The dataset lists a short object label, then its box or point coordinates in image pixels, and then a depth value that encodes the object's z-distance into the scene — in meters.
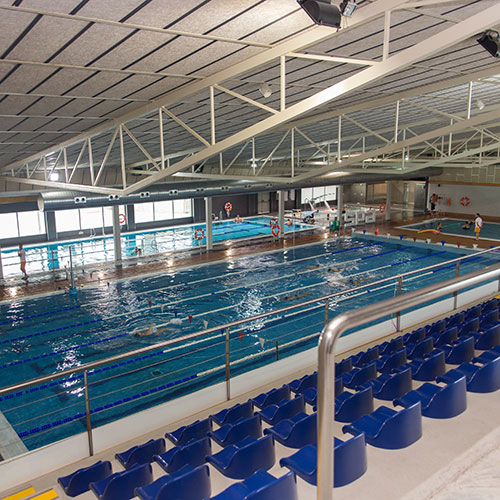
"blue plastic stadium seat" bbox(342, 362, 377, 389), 4.54
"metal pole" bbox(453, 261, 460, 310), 8.20
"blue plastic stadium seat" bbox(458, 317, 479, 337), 5.99
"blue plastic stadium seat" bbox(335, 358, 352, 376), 5.23
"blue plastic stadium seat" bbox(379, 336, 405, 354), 5.94
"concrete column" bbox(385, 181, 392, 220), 28.16
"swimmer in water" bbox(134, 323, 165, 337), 10.66
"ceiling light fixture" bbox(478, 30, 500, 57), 6.77
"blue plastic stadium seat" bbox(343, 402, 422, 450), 2.55
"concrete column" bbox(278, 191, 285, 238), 22.61
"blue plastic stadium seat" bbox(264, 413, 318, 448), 3.21
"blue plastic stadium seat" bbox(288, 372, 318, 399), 5.09
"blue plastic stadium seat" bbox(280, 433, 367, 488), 2.22
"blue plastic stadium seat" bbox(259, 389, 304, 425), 4.03
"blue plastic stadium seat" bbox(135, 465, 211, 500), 2.38
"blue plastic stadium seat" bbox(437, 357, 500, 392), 3.16
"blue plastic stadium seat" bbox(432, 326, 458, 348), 5.63
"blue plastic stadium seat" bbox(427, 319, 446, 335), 6.61
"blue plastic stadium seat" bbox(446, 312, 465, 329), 6.82
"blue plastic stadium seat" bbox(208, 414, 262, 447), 3.75
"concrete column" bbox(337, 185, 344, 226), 25.01
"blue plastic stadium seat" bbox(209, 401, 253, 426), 4.46
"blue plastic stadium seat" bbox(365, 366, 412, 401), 3.74
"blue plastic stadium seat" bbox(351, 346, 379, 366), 5.70
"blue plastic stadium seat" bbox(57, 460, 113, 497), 3.36
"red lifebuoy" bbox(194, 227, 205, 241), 20.65
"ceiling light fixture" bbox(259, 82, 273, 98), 7.77
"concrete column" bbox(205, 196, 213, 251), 20.02
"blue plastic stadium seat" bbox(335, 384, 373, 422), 3.40
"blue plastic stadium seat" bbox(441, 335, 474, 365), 4.34
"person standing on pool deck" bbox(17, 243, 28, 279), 15.47
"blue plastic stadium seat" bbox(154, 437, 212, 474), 3.36
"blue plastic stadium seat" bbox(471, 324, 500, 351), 4.81
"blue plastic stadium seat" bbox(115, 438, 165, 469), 3.80
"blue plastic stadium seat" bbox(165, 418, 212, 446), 4.15
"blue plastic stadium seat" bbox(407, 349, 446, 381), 3.97
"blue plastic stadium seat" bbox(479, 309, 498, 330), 6.52
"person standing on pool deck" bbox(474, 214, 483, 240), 20.61
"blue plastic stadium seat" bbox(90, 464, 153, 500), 2.98
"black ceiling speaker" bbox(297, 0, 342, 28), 4.68
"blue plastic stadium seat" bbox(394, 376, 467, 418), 2.83
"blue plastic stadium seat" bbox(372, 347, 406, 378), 4.93
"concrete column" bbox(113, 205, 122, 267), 17.47
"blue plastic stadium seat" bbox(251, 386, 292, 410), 4.76
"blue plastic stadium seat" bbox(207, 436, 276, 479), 2.88
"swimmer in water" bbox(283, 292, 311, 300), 12.97
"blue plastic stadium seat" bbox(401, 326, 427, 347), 6.28
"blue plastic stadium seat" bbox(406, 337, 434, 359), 5.24
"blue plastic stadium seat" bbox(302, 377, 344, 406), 4.31
